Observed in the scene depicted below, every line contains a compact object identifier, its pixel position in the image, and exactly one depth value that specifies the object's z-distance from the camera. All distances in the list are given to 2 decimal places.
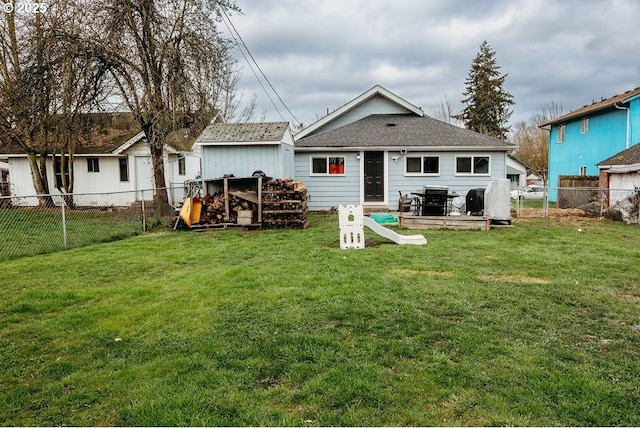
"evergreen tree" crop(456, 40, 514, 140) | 35.88
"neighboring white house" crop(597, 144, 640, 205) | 14.55
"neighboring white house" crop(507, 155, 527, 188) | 35.34
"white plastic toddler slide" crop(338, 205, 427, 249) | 8.63
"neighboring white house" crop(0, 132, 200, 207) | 19.72
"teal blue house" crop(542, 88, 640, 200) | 19.23
